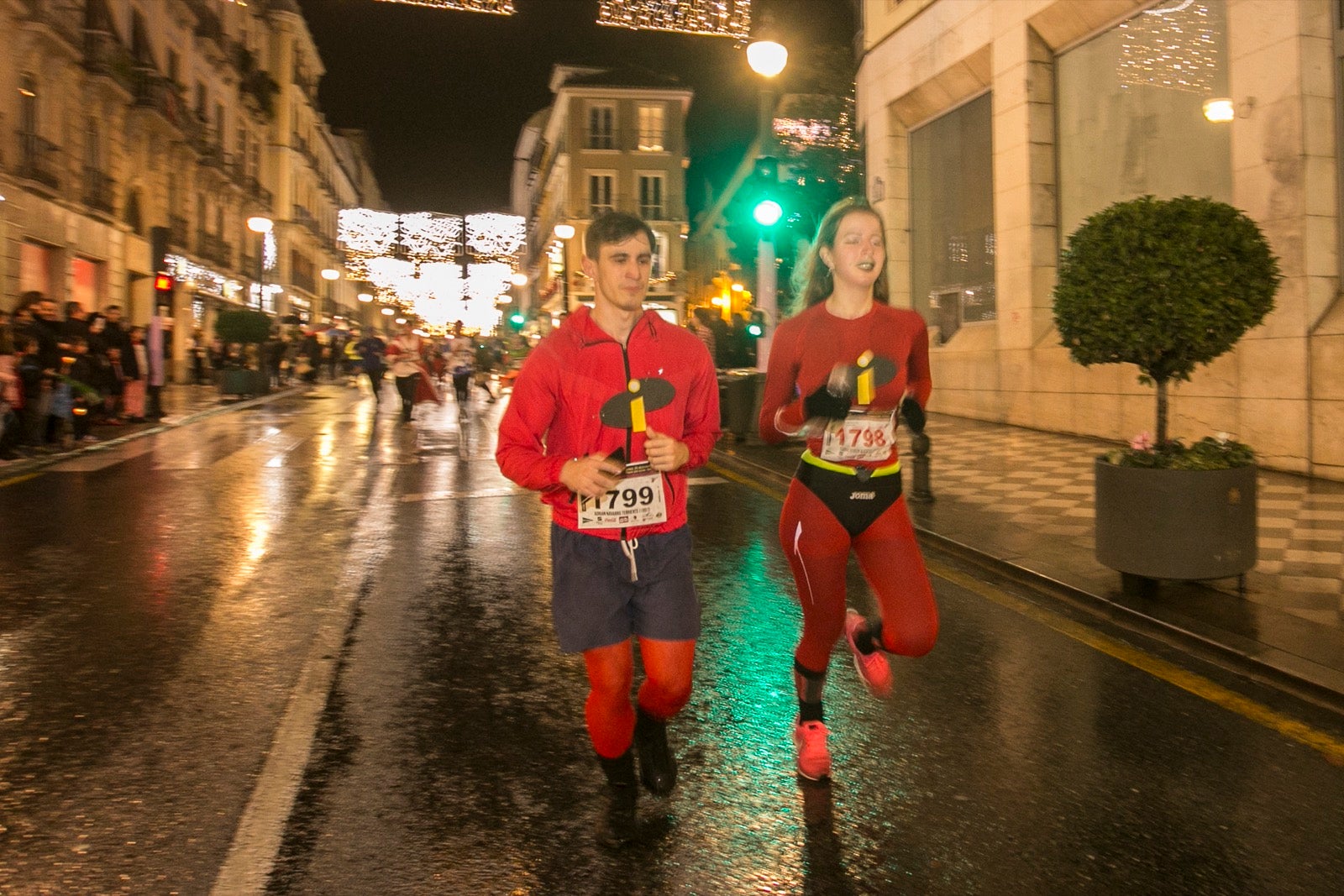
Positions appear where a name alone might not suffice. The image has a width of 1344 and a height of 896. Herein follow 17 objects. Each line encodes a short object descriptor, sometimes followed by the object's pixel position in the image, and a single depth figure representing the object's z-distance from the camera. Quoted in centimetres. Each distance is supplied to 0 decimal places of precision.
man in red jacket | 312
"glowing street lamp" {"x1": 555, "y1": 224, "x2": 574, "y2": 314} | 3359
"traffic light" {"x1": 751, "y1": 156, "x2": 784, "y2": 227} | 1566
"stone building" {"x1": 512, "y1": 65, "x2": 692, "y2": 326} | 6372
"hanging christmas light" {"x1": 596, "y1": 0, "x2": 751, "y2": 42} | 1539
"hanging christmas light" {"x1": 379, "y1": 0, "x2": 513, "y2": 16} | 1491
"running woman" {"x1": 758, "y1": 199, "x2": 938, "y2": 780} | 370
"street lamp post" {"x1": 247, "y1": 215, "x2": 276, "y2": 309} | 3350
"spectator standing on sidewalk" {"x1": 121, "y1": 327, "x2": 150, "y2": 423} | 1858
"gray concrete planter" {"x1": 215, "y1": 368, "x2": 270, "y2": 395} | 2809
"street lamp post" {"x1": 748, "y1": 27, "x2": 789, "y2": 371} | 1388
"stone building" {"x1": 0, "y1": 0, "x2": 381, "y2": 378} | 2459
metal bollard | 908
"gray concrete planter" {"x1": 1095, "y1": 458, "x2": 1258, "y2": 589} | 580
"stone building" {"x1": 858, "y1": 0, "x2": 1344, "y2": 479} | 1137
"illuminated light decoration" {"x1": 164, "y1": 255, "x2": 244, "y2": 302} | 3687
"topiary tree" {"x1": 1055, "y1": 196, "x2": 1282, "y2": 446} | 589
